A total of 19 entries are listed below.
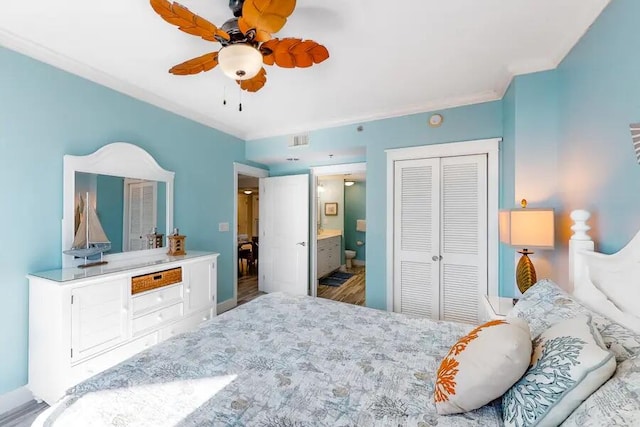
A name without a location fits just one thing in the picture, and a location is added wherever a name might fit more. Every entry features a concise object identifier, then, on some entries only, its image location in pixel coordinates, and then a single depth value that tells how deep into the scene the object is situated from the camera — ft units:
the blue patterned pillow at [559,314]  2.82
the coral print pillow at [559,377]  2.35
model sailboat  7.20
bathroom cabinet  17.54
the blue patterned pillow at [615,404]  2.01
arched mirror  7.24
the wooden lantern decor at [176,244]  9.42
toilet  21.89
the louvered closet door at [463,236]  9.50
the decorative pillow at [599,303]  3.42
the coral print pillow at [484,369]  2.85
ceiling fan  4.08
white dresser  5.97
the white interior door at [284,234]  13.89
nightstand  6.03
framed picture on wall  22.38
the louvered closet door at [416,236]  10.11
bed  2.92
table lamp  5.96
